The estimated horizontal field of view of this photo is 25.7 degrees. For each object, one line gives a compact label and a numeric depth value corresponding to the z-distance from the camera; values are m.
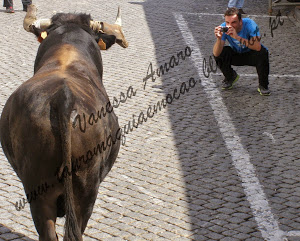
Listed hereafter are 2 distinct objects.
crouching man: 9.92
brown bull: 4.41
